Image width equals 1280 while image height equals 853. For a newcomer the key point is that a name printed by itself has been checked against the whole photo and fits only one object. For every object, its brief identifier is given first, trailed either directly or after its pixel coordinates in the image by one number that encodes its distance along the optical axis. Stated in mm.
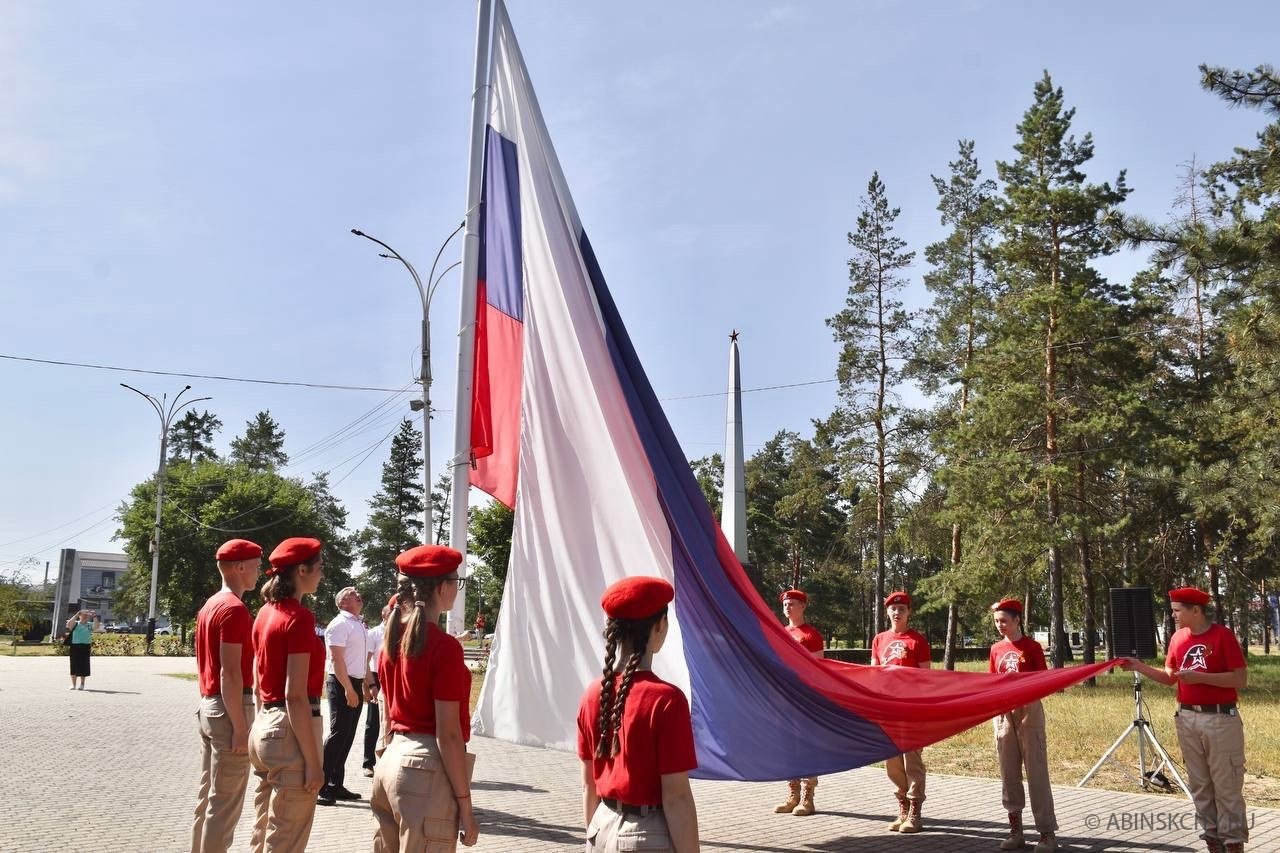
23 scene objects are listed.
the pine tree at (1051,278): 28469
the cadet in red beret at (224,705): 5891
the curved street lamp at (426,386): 22397
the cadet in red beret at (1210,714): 7195
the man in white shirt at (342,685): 9703
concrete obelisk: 23172
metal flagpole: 7539
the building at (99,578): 110688
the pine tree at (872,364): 39750
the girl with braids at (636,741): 3227
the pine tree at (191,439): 89000
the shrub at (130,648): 43219
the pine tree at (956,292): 37625
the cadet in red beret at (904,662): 8648
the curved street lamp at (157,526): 40259
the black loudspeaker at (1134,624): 13266
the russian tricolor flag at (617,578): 6516
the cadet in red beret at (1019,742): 7828
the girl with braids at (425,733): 4188
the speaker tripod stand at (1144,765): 10523
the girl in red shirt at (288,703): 5332
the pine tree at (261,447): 91000
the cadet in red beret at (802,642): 9299
